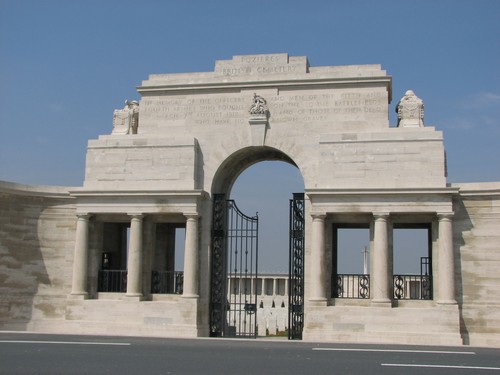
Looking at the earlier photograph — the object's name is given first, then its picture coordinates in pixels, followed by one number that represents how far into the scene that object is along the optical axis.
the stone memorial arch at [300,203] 27.28
